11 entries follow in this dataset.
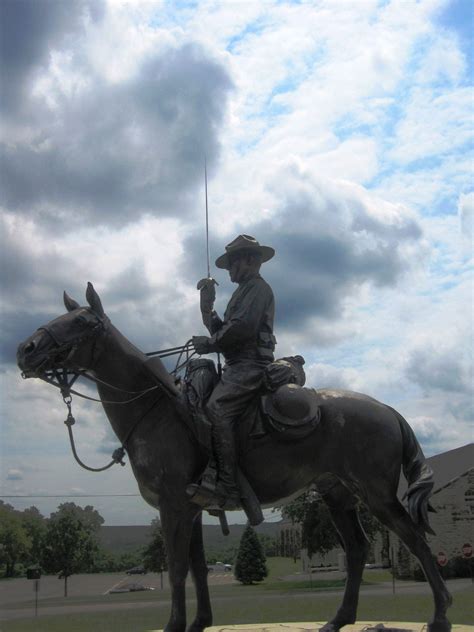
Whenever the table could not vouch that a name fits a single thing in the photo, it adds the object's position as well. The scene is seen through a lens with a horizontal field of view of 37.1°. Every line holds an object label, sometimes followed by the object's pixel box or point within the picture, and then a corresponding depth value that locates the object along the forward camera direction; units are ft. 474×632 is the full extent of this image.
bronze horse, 22.15
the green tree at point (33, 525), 226.87
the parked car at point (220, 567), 235.40
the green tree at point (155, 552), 141.74
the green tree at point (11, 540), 218.59
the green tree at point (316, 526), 120.26
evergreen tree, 139.95
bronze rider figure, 22.47
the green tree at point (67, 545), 146.00
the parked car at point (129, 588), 149.80
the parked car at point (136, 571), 235.03
